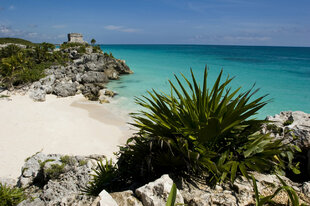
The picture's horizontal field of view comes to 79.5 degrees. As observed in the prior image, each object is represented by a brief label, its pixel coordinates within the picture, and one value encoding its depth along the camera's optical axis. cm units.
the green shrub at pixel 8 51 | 2252
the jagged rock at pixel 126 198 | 187
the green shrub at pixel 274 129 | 359
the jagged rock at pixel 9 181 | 516
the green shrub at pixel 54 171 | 498
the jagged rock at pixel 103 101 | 1412
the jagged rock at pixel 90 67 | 2313
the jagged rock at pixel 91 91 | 1488
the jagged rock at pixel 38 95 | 1323
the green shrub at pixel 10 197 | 412
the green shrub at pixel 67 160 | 537
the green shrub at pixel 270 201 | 162
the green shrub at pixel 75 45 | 3123
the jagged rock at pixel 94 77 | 1917
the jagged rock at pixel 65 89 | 1482
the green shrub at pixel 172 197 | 164
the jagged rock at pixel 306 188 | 210
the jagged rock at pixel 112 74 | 2312
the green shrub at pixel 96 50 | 3481
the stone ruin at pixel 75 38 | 4724
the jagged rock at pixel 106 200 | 175
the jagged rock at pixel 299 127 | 322
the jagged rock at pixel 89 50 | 3316
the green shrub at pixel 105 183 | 267
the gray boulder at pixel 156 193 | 182
